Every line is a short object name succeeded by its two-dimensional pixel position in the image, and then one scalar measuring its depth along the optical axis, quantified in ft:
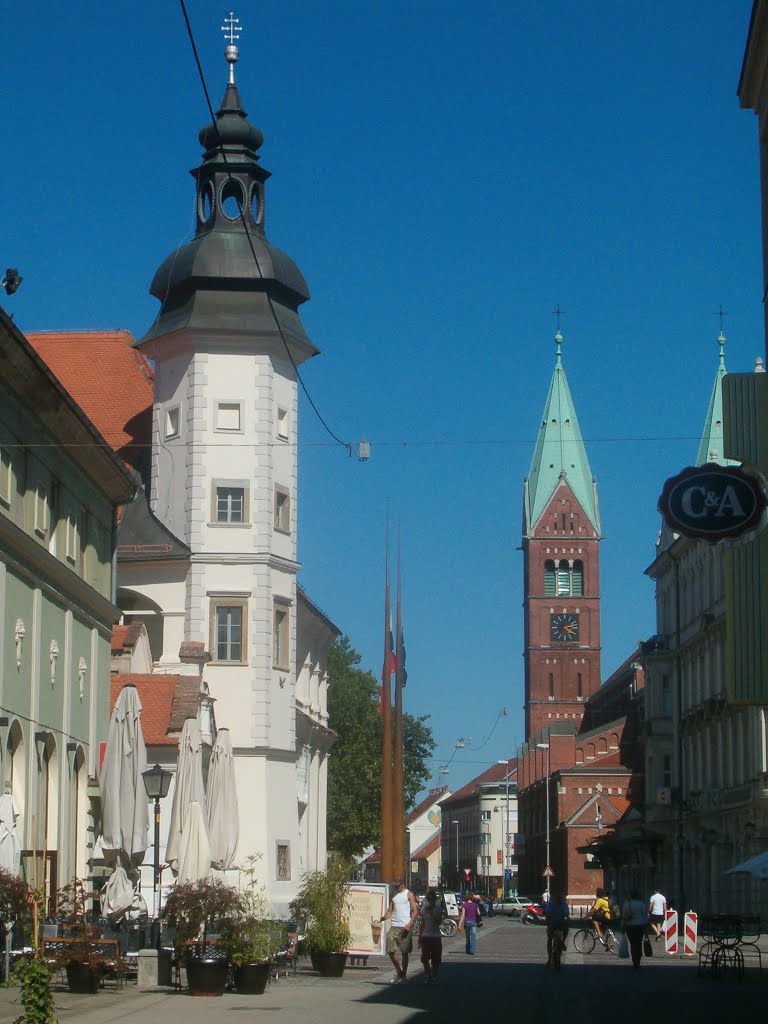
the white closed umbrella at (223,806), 102.58
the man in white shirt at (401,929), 93.09
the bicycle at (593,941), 141.49
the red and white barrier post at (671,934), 127.44
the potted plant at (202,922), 72.13
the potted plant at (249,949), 73.92
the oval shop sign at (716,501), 69.56
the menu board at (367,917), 99.45
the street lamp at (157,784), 86.99
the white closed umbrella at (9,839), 77.36
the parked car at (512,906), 342.03
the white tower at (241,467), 150.92
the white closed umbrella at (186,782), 98.27
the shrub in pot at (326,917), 93.97
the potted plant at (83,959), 71.26
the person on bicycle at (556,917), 103.91
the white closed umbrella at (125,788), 88.33
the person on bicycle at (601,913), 138.82
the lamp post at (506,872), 418.78
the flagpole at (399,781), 147.90
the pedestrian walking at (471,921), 132.77
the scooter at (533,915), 269.11
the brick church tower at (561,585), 506.89
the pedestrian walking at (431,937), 87.66
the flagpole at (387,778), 144.46
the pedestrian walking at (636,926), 103.77
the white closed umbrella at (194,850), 95.71
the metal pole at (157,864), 87.51
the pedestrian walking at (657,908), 141.79
